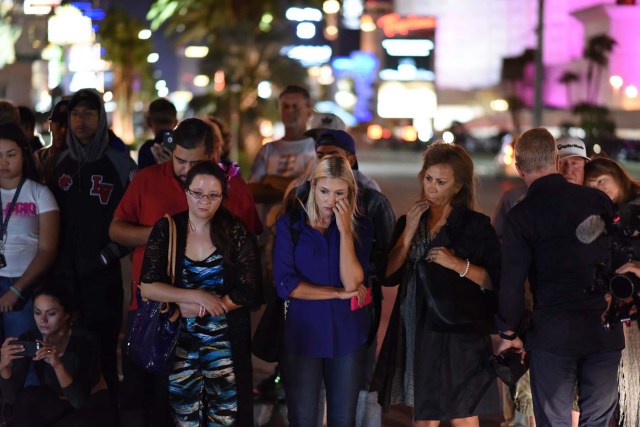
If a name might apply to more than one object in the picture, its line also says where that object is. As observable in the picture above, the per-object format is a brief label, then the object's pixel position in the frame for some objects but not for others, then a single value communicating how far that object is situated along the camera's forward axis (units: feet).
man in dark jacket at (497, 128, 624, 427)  33.30
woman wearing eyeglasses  34.63
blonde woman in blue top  35.86
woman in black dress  36.40
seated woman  40.83
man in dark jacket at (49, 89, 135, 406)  45.16
